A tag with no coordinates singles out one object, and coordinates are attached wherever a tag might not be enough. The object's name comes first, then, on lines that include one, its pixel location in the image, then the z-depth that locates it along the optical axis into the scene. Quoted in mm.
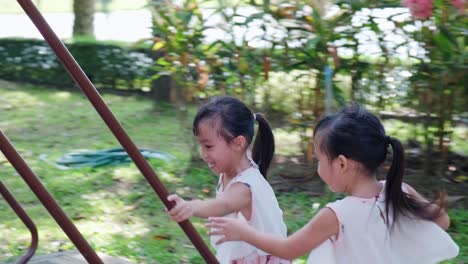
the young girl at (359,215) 2326
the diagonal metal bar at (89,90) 2168
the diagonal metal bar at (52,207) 2359
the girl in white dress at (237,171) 2826
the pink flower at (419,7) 4773
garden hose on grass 6645
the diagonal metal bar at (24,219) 3111
